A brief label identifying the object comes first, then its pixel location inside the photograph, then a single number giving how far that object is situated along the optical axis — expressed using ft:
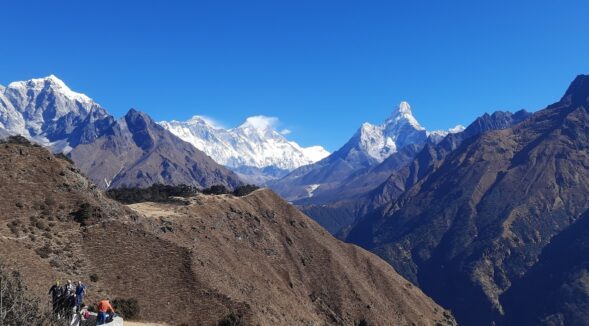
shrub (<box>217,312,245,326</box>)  212.23
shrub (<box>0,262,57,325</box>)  81.92
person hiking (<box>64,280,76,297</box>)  126.82
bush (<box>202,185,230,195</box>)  450.95
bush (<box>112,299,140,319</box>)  190.80
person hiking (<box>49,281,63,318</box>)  125.08
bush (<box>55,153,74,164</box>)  326.05
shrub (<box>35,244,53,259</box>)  204.03
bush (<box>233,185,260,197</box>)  460.96
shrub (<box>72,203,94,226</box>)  240.32
